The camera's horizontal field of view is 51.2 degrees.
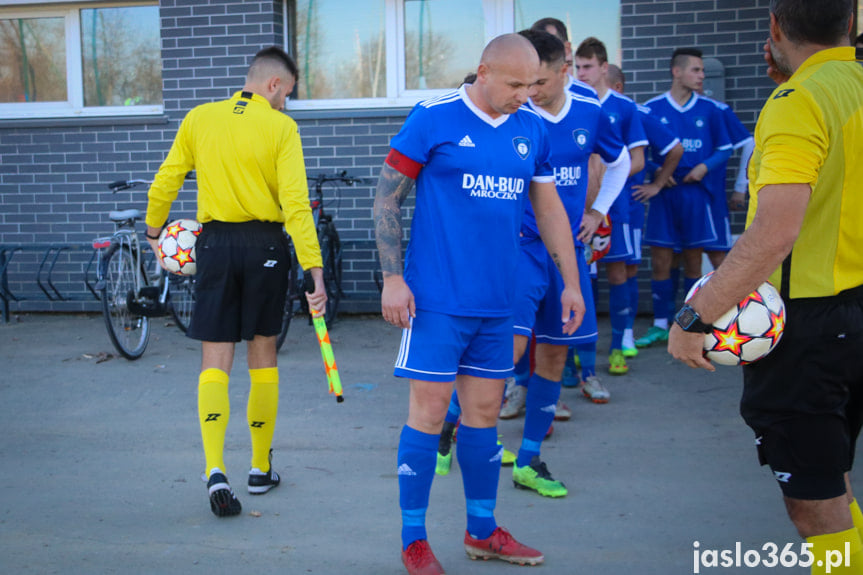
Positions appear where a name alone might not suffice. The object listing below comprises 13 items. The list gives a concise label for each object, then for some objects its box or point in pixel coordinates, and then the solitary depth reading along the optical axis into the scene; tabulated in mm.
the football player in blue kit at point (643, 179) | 7414
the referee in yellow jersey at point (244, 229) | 4344
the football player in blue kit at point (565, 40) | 4961
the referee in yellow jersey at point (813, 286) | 2494
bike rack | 9055
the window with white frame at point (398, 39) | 8984
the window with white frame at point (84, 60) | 9680
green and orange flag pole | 4258
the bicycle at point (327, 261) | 7906
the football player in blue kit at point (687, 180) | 7672
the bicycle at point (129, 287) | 7324
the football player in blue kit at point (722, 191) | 7750
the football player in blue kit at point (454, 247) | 3387
